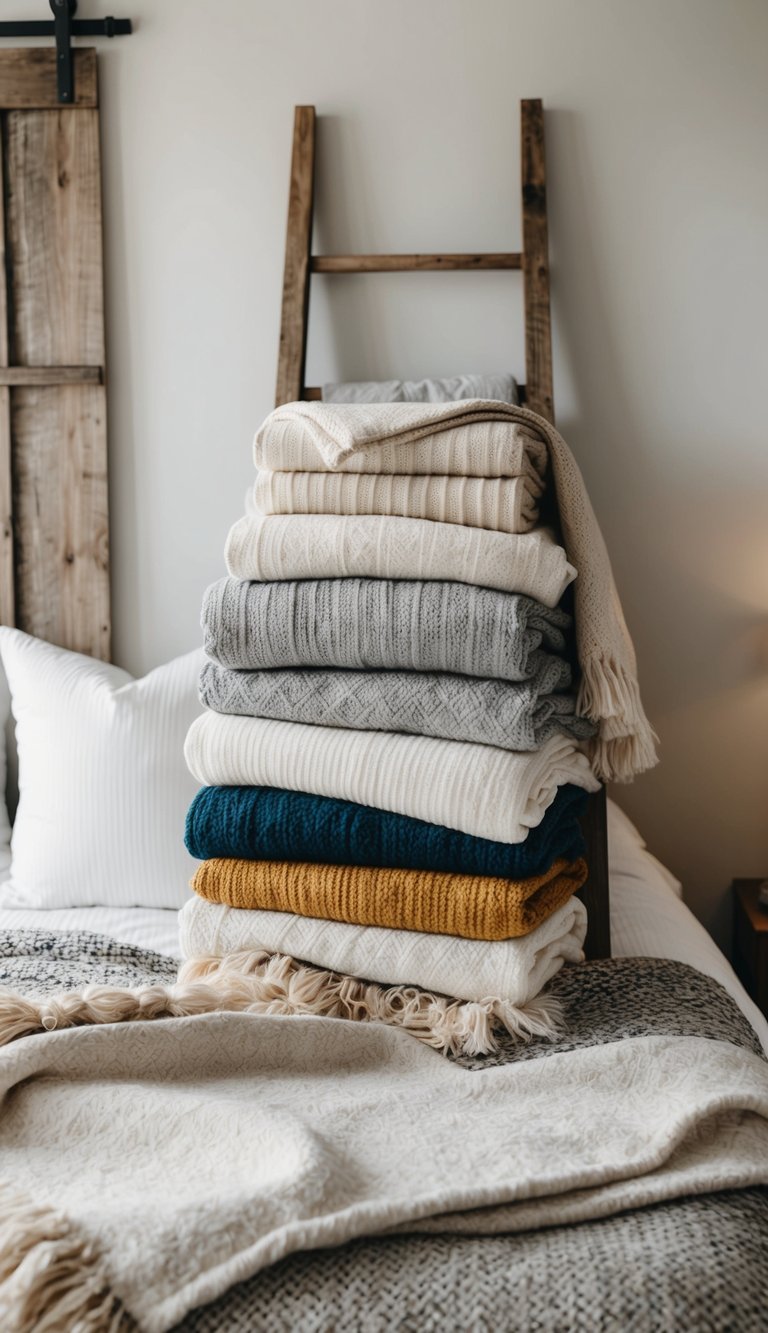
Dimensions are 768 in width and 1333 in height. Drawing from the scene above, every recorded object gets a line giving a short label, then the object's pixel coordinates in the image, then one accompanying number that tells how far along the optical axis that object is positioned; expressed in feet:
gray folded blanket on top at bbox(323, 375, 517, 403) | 5.41
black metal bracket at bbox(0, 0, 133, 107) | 5.90
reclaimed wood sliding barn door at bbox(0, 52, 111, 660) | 6.09
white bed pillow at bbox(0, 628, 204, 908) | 5.33
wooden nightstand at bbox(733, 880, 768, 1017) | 5.41
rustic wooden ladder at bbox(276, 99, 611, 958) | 5.53
